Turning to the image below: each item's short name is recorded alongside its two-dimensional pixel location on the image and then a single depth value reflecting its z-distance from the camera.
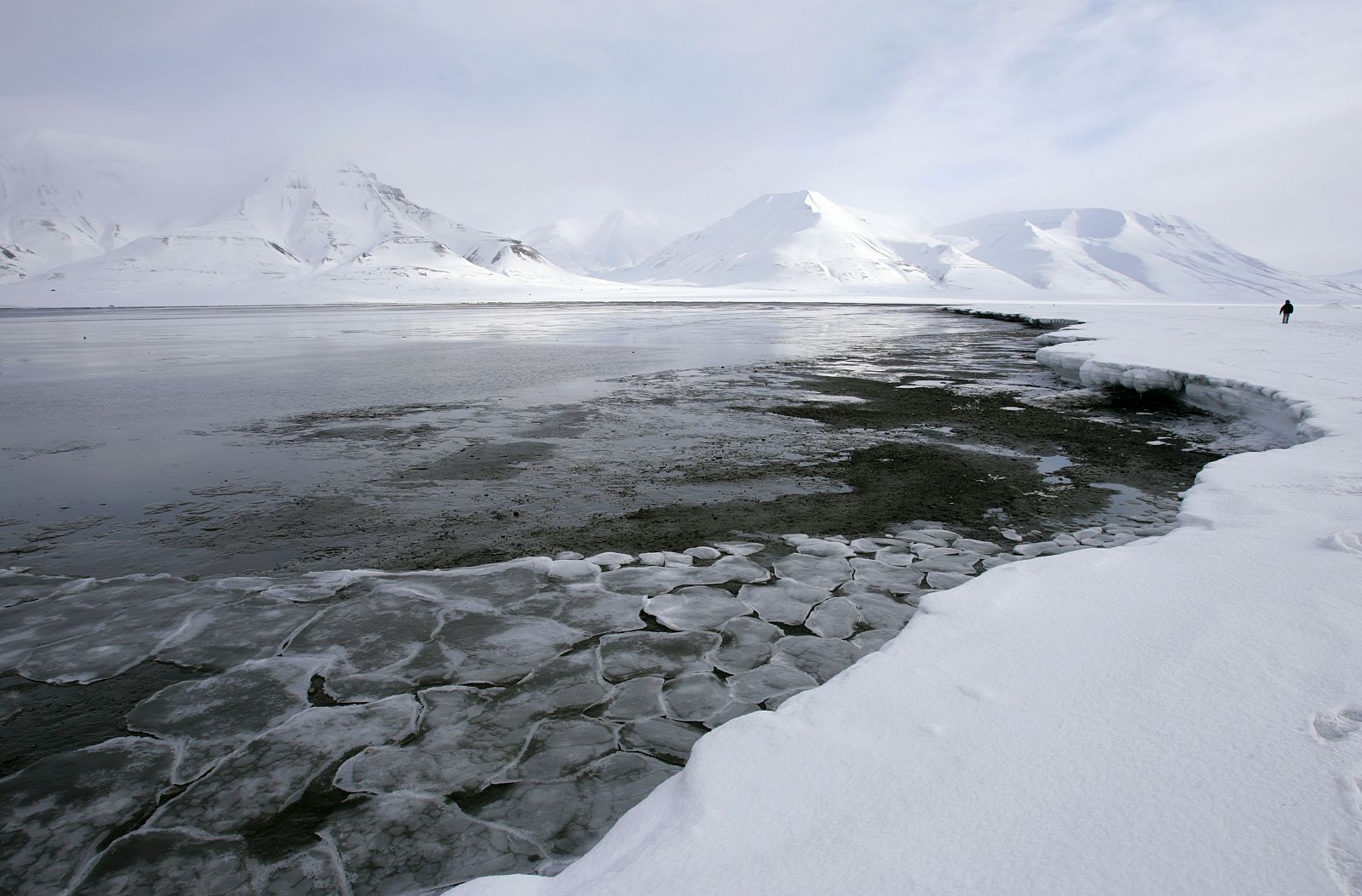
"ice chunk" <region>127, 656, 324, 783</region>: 2.85
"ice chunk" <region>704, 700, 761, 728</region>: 2.94
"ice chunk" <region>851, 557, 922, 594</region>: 4.25
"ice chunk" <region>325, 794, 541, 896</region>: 2.19
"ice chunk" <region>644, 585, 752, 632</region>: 3.89
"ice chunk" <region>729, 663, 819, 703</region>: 3.15
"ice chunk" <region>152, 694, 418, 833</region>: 2.46
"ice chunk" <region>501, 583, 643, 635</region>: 3.86
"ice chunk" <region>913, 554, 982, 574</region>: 4.49
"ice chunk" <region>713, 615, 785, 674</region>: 3.44
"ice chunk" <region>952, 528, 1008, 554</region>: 4.80
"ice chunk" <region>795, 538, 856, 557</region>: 4.85
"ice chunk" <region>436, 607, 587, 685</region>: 3.36
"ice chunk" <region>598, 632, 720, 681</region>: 3.40
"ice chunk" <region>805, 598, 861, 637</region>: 3.74
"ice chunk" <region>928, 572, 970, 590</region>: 4.24
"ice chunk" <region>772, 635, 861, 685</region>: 3.34
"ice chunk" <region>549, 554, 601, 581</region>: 4.46
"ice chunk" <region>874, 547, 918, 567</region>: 4.65
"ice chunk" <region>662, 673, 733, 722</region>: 3.03
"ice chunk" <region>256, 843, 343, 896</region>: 2.14
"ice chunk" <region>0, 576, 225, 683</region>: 3.44
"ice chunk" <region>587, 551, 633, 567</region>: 4.68
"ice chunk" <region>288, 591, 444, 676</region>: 3.51
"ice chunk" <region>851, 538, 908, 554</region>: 4.90
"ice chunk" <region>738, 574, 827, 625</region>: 3.94
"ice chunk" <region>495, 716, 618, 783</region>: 2.68
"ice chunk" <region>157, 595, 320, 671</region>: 3.53
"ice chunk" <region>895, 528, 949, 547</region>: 5.01
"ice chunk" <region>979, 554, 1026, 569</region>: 4.49
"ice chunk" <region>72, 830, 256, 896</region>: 2.15
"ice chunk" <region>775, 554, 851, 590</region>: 4.39
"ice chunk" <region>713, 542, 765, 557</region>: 4.91
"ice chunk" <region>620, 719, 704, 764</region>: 2.78
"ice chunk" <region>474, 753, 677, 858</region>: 2.36
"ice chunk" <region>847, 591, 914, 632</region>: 3.80
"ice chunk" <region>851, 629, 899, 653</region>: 3.52
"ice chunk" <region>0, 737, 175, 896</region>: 2.23
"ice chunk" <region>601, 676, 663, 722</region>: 3.04
